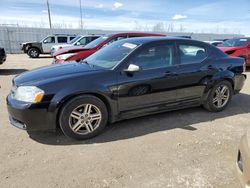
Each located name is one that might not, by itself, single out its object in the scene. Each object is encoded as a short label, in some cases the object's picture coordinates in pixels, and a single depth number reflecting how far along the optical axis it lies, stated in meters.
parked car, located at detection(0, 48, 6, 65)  10.05
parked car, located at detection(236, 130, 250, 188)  1.93
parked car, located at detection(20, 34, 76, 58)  17.64
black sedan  3.28
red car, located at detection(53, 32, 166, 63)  7.41
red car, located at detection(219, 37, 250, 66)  9.74
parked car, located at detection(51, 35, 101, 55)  13.23
